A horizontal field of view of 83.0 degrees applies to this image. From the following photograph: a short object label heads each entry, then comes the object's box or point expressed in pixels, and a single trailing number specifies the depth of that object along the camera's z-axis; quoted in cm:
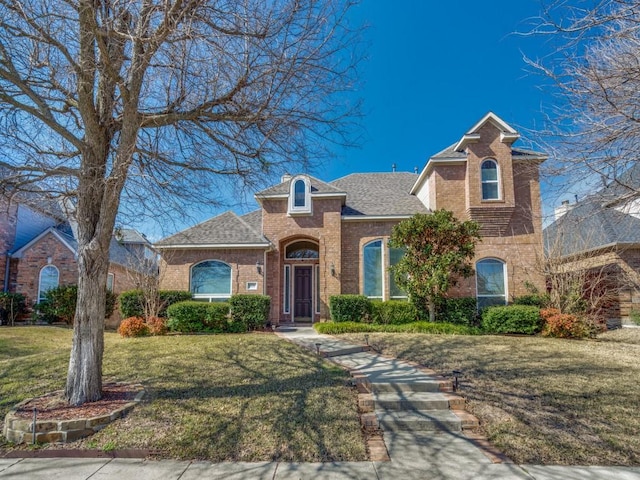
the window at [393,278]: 1427
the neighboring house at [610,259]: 1333
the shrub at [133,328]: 1095
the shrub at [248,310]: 1228
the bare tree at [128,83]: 503
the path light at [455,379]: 603
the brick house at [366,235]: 1402
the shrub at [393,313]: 1279
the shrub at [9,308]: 1462
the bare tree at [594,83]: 414
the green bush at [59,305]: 1441
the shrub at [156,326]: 1129
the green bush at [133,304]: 1236
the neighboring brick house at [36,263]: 1571
